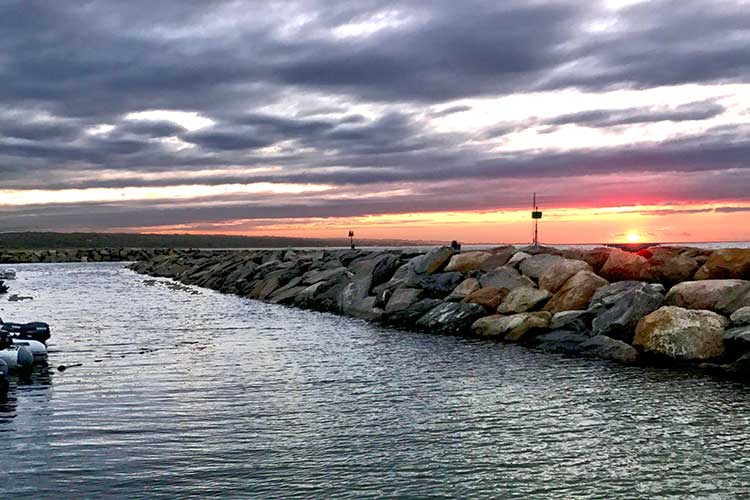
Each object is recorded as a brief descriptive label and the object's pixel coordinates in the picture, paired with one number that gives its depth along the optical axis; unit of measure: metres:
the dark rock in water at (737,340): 18.89
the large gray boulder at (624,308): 22.22
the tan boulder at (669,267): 25.70
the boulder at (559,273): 27.94
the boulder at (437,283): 31.61
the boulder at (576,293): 25.39
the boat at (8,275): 78.62
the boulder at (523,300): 26.62
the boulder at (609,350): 20.31
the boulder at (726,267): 24.69
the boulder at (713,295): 21.39
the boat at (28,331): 22.80
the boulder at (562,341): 22.11
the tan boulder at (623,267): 26.98
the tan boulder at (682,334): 19.73
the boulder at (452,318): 27.19
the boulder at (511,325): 24.34
